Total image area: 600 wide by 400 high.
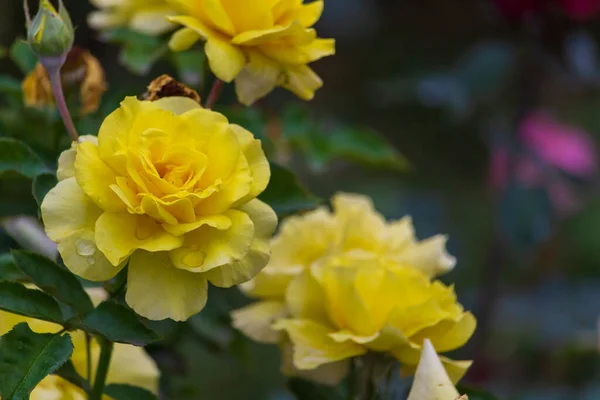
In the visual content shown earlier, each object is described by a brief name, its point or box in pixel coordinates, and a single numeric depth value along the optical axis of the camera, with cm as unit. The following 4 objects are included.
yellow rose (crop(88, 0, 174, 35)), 137
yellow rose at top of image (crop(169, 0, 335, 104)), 129
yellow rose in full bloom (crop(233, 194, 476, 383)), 132
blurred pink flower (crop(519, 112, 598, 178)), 232
